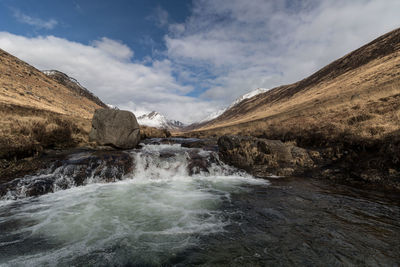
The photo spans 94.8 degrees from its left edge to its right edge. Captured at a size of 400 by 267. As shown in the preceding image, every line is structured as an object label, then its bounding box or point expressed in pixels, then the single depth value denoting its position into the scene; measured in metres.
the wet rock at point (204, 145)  18.35
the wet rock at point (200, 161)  12.92
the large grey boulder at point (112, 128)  15.23
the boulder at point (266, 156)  12.02
